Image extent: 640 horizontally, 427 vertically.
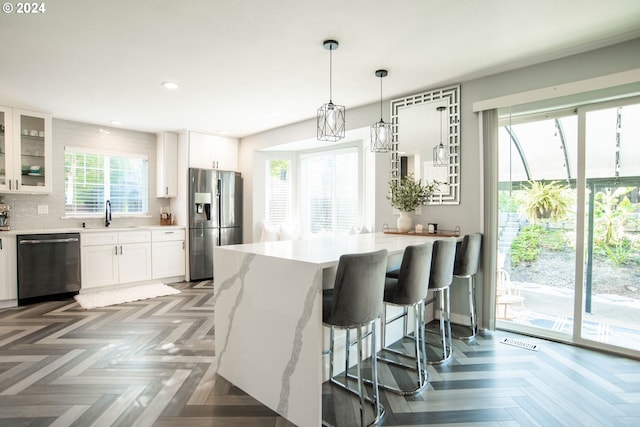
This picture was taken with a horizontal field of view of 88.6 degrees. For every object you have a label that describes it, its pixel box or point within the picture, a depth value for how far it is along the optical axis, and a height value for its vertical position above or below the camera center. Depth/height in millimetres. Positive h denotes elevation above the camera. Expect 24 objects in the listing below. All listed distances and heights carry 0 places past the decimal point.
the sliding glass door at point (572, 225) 2777 -133
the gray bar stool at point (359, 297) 1767 -484
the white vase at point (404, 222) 3668 -137
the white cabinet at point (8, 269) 3996 -750
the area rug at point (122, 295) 4223 -1203
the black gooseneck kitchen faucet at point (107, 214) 5172 -88
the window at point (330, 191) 5277 +319
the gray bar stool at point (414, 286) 2180 -529
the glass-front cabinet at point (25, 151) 4207 +756
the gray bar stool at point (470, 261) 3020 -480
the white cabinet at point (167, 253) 5254 -729
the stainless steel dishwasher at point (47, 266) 4129 -754
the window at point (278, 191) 6152 +346
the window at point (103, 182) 5027 +433
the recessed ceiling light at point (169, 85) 3465 +1329
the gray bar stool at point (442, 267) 2555 -457
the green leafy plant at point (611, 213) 2785 -19
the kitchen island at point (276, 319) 1777 -679
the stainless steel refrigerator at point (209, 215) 5523 -106
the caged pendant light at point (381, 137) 2971 +669
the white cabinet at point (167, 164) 5598 +767
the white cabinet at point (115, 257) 4629 -724
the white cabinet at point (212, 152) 5590 +1026
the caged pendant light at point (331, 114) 2520 +749
